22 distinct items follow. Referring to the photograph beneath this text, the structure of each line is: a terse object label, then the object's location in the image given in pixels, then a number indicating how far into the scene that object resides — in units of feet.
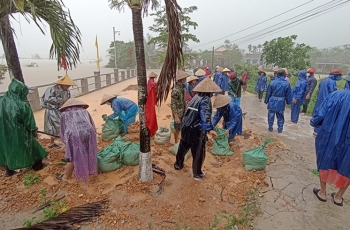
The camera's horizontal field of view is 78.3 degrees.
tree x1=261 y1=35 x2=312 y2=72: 37.83
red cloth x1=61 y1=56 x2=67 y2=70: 12.89
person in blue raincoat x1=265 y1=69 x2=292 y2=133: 17.38
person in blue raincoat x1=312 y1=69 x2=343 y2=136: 16.49
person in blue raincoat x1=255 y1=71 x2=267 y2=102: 32.41
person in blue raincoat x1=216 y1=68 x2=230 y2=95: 29.86
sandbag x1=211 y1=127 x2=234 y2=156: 13.79
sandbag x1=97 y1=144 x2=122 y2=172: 11.10
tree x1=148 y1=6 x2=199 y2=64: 27.27
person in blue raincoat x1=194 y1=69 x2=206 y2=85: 24.13
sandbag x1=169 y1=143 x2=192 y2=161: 13.38
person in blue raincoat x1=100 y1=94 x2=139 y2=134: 15.19
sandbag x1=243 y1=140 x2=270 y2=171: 11.70
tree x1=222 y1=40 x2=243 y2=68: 124.88
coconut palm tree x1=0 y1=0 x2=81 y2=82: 11.21
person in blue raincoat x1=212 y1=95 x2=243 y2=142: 12.81
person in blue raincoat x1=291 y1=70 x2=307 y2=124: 19.75
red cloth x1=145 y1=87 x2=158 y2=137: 8.98
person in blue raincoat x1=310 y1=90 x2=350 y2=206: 8.34
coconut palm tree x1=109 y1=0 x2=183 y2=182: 8.39
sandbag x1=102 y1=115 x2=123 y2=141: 15.61
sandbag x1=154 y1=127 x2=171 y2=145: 14.93
